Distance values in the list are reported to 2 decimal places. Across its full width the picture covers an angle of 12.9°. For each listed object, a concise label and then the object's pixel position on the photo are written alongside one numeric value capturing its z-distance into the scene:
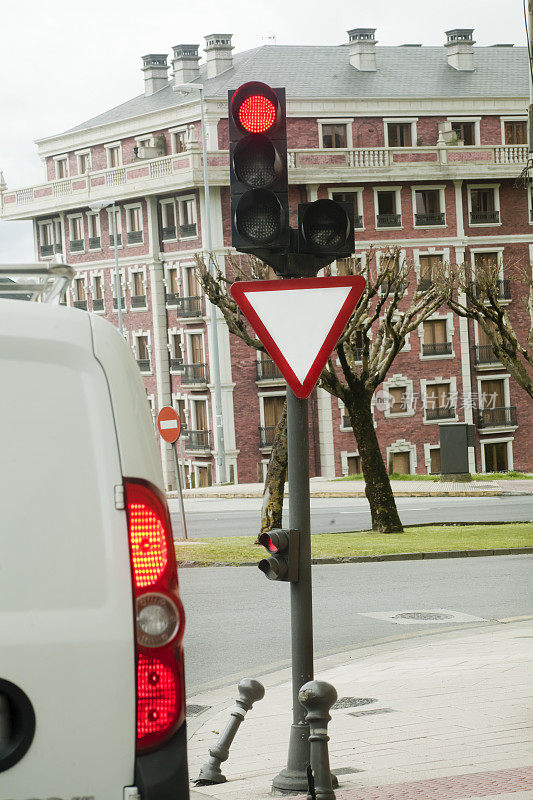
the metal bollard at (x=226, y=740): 12.18
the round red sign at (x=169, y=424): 46.46
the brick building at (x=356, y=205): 114.20
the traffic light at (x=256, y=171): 11.78
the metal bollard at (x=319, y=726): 10.21
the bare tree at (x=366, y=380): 46.18
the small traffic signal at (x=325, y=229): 12.08
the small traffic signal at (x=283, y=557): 11.62
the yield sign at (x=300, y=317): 11.66
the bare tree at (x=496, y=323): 54.62
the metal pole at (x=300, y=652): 11.62
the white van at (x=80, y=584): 5.86
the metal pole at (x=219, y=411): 106.97
